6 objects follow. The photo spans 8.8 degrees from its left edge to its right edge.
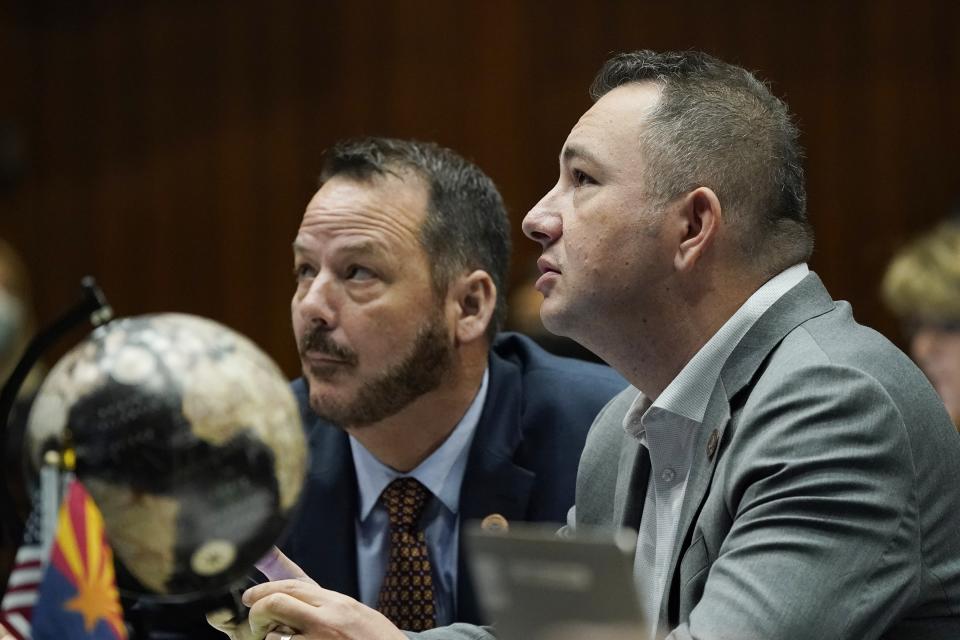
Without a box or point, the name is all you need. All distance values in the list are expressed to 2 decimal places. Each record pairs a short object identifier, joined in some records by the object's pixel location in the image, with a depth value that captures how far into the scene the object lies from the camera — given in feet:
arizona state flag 16.44
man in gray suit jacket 17.03
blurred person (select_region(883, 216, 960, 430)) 21.23
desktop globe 16.44
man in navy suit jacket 18.97
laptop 16.30
